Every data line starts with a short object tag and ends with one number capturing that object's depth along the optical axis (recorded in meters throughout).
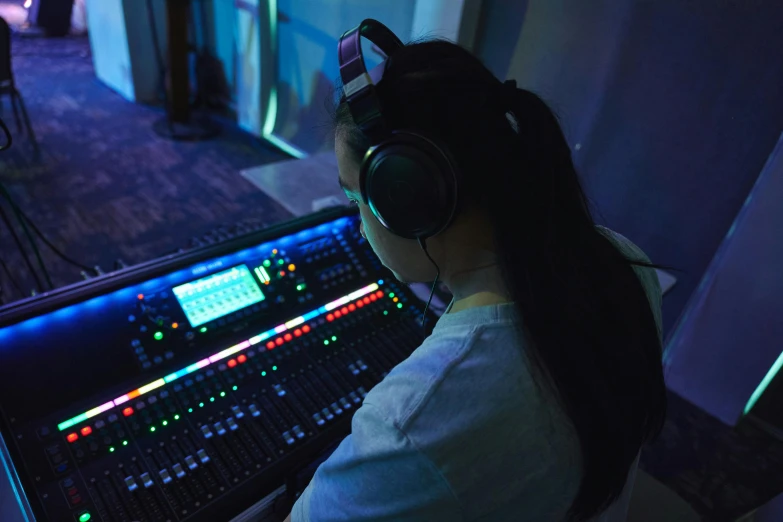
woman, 0.48
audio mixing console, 0.67
